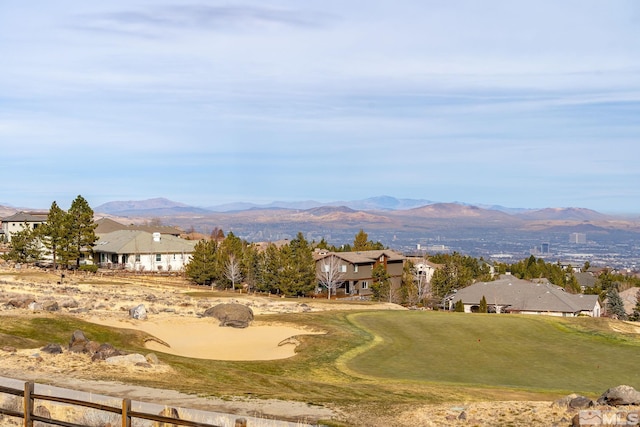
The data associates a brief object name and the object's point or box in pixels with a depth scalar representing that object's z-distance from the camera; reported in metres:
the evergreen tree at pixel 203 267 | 101.81
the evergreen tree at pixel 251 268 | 106.62
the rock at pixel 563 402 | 24.47
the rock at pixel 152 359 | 31.78
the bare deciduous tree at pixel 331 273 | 109.62
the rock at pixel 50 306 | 50.66
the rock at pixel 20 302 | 50.48
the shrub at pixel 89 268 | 101.37
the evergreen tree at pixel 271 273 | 100.00
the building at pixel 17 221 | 152.62
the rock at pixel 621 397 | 23.47
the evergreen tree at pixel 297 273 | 98.50
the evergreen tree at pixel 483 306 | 95.31
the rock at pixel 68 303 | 54.88
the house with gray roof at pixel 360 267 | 116.56
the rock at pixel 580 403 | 23.91
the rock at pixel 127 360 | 30.47
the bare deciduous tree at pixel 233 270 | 101.36
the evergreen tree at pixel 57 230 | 99.56
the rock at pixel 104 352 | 30.82
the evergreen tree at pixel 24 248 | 106.81
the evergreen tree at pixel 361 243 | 150.50
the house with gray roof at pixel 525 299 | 95.94
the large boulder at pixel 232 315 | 54.28
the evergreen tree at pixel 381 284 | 109.81
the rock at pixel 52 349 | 31.12
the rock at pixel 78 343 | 31.69
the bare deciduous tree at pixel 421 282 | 111.82
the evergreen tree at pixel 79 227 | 100.50
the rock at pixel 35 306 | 50.22
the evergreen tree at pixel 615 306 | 114.71
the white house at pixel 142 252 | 113.31
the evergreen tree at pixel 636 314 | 112.06
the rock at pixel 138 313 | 52.41
